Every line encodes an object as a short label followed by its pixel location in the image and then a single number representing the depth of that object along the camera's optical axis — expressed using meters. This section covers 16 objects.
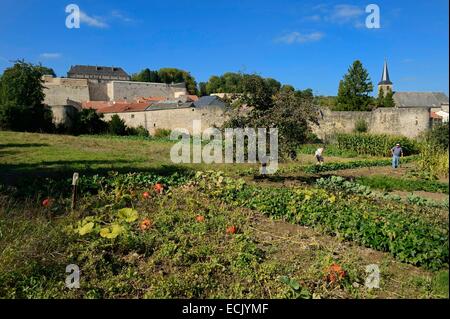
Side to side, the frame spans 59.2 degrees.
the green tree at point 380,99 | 53.93
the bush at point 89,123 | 40.65
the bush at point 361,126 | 33.28
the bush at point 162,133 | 41.22
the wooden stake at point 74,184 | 7.08
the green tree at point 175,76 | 103.84
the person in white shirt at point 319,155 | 19.25
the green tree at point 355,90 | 50.18
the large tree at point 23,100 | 36.38
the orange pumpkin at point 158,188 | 8.78
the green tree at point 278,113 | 11.51
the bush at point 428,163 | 12.94
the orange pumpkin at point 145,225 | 6.11
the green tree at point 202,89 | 95.85
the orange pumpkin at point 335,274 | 4.61
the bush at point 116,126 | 41.31
